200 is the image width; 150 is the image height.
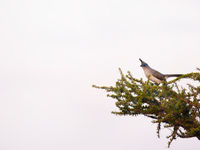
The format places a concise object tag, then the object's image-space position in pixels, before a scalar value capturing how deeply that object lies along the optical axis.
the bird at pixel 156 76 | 14.52
